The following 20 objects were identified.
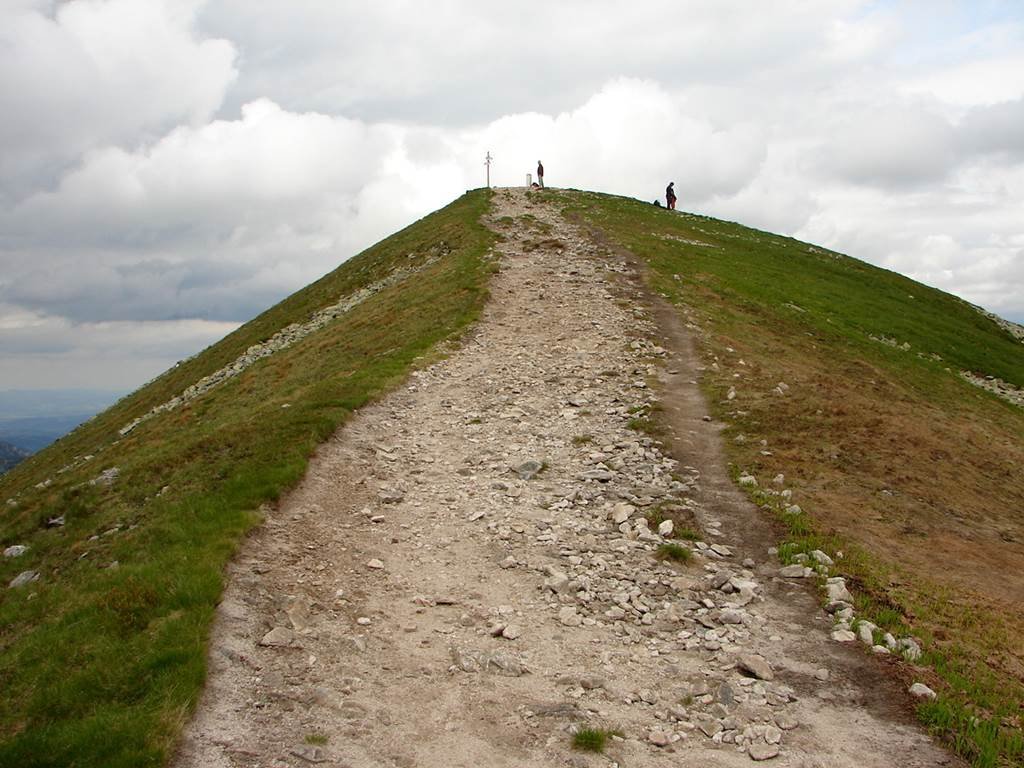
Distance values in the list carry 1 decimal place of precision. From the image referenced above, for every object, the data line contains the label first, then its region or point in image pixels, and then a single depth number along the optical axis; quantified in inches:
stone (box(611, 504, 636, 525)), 577.9
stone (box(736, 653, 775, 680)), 381.1
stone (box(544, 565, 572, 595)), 481.7
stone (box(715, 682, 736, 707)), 360.4
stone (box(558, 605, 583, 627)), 443.6
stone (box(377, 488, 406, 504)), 638.5
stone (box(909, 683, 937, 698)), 357.7
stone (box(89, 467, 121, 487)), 791.7
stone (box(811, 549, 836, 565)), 499.2
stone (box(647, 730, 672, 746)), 332.8
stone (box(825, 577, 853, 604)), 452.1
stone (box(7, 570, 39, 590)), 586.9
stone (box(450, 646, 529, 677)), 394.0
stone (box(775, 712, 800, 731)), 340.8
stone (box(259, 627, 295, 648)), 404.2
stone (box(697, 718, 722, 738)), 340.8
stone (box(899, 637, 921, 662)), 392.8
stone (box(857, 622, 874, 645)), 408.5
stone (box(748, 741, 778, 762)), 320.8
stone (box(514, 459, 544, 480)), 687.1
